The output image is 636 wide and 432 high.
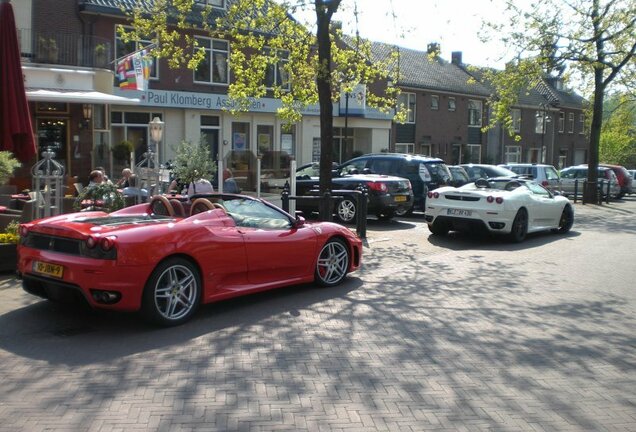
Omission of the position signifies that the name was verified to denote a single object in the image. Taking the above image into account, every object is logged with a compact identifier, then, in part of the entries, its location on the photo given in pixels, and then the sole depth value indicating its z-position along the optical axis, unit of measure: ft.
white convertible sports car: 43.50
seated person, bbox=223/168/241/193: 50.65
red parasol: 28.66
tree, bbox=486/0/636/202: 78.38
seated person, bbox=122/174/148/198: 42.68
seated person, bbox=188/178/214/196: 45.63
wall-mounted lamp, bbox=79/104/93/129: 68.59
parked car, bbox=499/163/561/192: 84.17
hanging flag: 63.67
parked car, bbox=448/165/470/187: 65.89
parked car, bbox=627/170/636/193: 116.70
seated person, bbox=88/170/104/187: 43.84
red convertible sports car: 20.36
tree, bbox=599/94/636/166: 172.86
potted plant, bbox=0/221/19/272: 28.91
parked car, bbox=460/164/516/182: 75.51
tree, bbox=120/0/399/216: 44.93
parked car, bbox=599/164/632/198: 100.27
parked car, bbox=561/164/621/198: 97.25
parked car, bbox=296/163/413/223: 53.16
